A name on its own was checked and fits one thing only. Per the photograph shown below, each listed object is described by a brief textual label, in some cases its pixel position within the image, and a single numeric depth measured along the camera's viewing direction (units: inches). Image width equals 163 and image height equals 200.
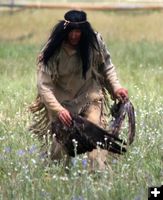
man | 521.7
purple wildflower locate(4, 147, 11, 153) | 516.0
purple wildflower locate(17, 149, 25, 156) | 488.4
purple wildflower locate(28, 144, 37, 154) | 501.0
